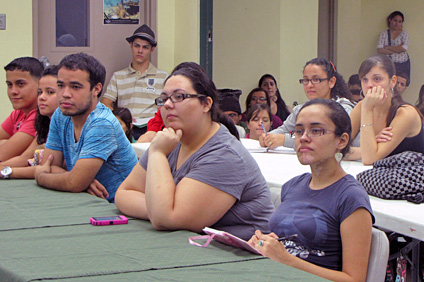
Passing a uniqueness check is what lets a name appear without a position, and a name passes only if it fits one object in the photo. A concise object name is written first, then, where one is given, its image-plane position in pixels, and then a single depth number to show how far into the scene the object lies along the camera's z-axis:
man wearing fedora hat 6.62
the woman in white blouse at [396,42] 9.81
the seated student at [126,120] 5.86
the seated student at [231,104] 6.13
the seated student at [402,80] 7.71
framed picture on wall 6.94
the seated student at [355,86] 7.68
